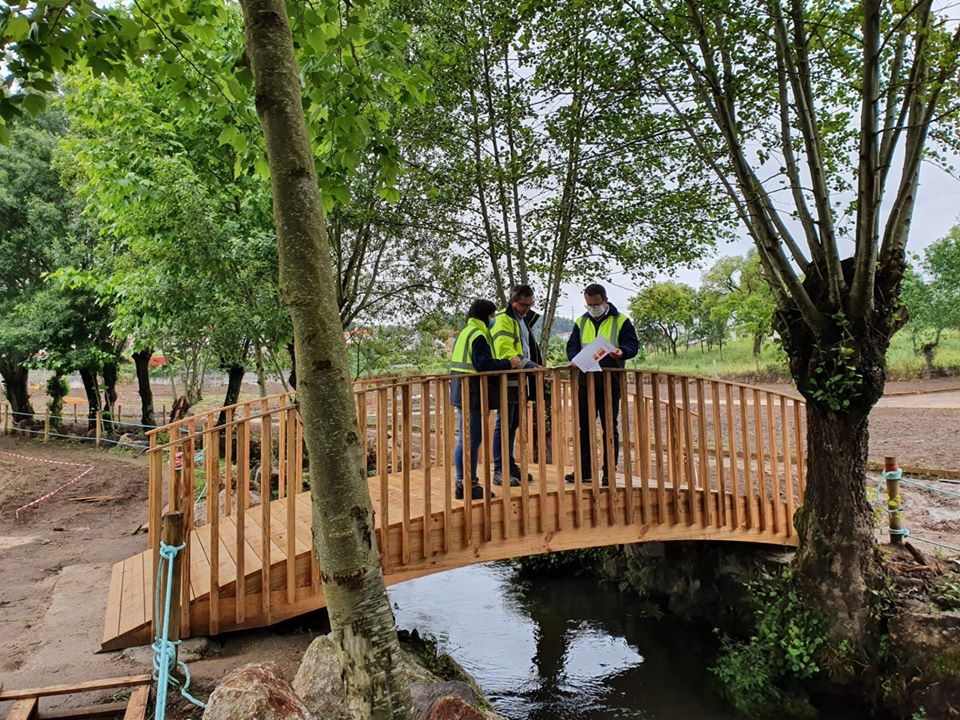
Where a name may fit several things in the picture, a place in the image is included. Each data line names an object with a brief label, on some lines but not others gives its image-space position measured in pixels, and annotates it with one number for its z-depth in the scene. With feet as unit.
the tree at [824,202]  14.80
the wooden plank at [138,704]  9.21
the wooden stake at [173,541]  10.61
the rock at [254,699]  8.18
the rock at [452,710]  9.17
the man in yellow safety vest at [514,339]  15.61
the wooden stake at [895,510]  17.74
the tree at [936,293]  65.98
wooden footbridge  12.42
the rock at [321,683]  9.95
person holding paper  15.48
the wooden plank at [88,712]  9.34
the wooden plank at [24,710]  8.89
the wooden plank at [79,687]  9.37
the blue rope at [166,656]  9.11
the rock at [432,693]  9.78
